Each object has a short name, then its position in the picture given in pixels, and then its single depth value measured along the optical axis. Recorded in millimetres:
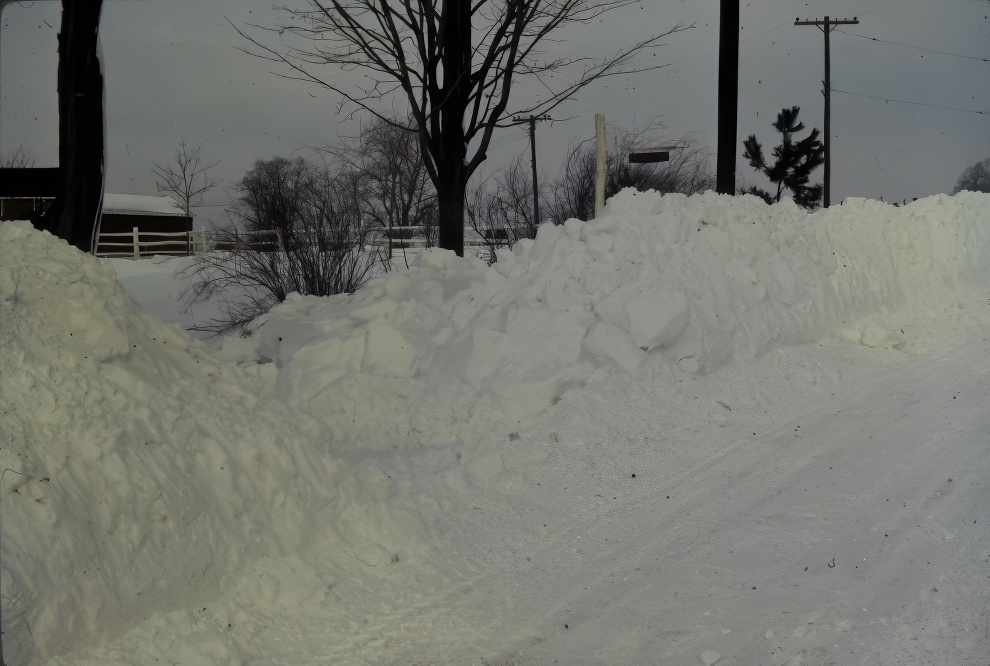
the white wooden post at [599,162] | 10703
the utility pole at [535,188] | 26359
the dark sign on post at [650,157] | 10648
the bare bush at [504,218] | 14773
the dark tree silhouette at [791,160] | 29578
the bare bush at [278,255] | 10734
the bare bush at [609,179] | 16531
